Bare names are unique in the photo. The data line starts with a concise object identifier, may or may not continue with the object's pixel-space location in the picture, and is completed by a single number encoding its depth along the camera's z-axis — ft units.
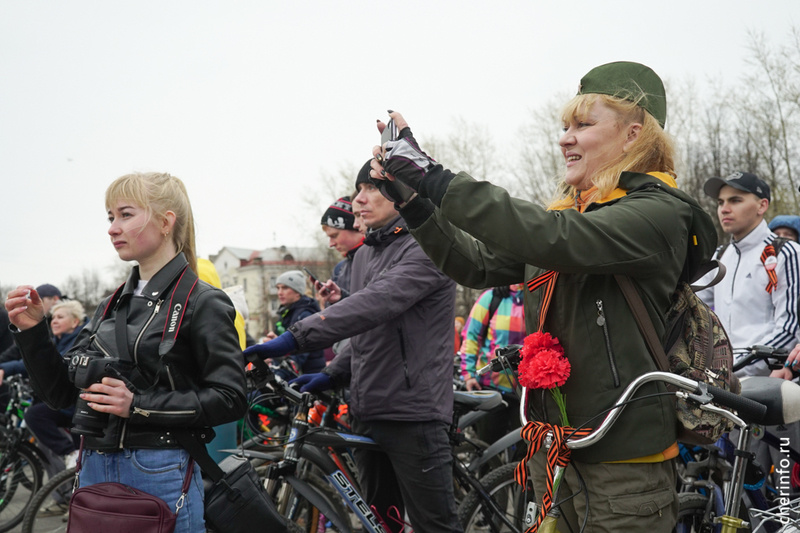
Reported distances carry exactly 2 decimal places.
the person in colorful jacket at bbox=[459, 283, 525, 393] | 20.04
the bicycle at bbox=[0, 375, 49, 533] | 20.79
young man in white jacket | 15.02
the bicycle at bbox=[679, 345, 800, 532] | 10.18
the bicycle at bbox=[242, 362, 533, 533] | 12.64
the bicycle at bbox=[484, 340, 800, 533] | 6.53
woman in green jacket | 6.45
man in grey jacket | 11.84
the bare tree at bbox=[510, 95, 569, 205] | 97.91
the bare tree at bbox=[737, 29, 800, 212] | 70.95
